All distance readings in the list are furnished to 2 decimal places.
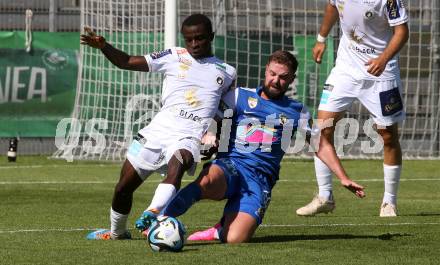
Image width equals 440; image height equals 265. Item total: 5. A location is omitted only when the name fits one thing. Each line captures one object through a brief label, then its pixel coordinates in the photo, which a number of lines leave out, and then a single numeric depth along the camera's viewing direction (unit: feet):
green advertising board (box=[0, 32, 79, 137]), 121.29
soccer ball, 49.16
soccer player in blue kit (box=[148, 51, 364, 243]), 55.77
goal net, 115.55
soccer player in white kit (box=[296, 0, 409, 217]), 68.64
